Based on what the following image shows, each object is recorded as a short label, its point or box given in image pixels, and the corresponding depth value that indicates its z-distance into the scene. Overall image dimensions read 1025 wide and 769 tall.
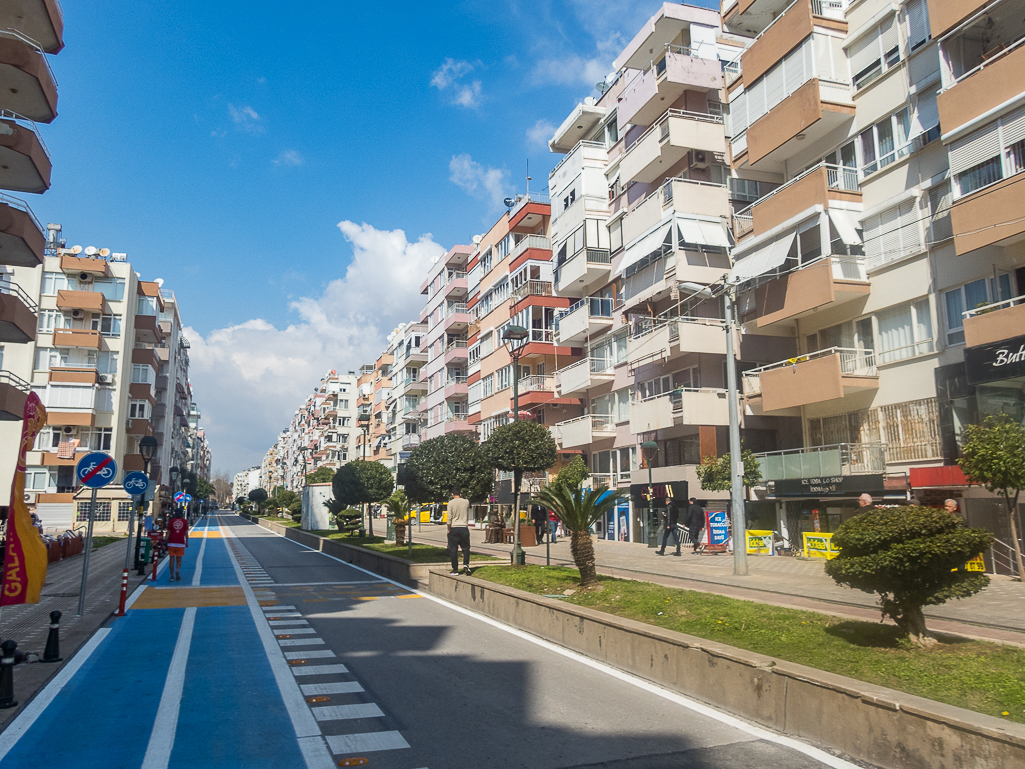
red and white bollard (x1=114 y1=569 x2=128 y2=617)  13.34
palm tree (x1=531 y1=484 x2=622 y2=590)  12.66
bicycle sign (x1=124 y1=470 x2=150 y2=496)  16.92
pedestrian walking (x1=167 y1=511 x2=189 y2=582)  20.06
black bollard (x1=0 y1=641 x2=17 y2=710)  6.99
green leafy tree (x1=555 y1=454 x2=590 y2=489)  33.69
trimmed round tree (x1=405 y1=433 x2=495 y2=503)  25.52
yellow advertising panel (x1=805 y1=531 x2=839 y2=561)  21.75
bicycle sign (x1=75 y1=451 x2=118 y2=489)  12.93
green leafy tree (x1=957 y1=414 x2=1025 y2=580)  15.50
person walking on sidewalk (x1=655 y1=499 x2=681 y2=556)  24.67
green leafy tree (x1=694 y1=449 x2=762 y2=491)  25.86
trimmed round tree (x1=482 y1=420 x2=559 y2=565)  20.67
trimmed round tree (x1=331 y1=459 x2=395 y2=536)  38.91
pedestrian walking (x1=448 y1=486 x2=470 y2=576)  16.94
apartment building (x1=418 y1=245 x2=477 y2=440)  61.75
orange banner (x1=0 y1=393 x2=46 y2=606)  9.68
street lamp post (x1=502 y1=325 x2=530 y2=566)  18.41
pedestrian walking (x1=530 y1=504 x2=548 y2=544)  31.81
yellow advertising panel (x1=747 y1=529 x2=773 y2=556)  24.64
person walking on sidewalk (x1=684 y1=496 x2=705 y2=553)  23.64
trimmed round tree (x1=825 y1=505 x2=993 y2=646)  6.93
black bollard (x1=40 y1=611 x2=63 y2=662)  9.01
